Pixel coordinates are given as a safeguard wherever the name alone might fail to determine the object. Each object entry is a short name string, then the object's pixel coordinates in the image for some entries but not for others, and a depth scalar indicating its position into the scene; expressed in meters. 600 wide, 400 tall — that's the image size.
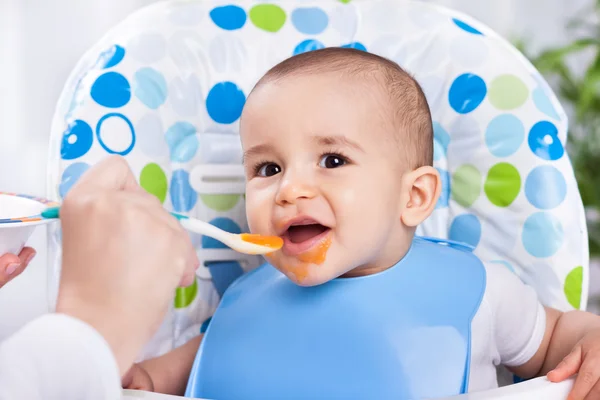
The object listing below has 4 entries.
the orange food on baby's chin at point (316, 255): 0.71
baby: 0.72
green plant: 1.63
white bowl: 0.64
